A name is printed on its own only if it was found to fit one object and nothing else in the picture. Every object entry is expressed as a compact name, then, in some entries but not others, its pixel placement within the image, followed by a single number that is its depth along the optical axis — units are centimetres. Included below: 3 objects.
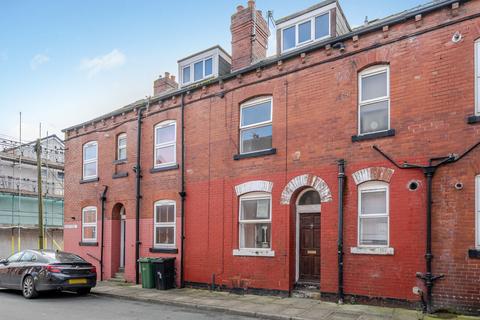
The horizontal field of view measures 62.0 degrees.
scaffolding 2730
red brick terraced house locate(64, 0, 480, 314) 869
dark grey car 1159
